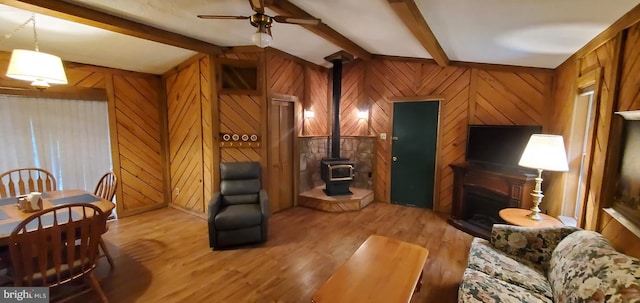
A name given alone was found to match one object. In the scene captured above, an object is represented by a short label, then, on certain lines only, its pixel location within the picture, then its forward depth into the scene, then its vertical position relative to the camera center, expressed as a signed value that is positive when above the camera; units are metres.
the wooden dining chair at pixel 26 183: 2.69 -0.69
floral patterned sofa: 1.32 -0.90
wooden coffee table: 1.61 -1.04
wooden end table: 2.37 -0.84
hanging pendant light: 1.88 +0.43
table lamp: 2.27 -0.19
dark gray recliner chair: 2.96 -1.00
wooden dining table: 1.79 -0.72
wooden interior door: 4.14 -0.43
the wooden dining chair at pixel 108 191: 2.61 -0.72
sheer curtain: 3.21 -0.17
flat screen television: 3.30 -0.15
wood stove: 4.50 -0.58
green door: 4.43 -0.38
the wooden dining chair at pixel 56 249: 1.59 -0.83
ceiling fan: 2.06 +0.88
